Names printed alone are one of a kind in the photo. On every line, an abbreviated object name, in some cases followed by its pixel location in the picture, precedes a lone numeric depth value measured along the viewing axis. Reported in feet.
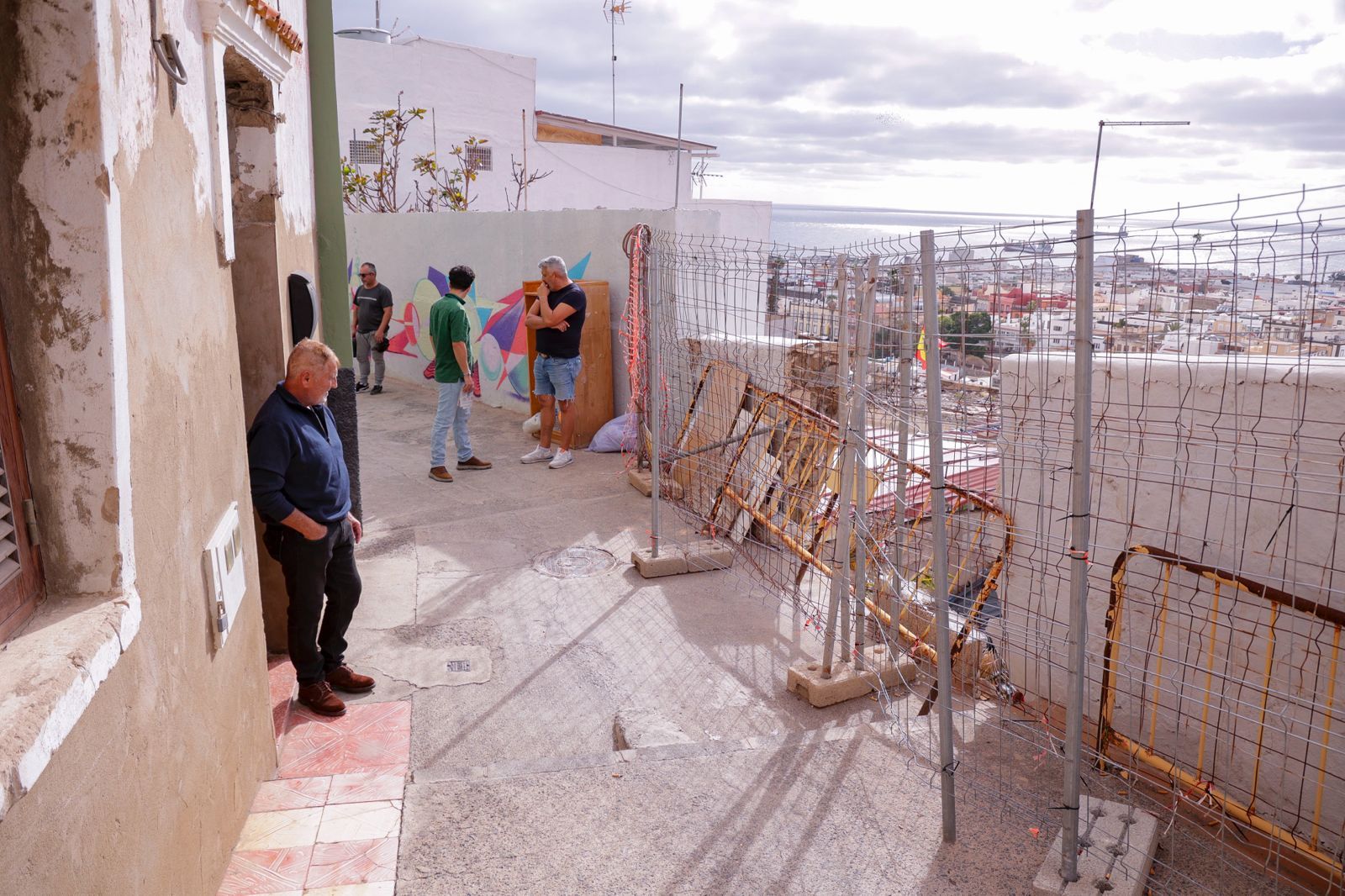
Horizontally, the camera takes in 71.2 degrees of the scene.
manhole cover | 20.82
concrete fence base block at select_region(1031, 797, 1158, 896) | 9.86
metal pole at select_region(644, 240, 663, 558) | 20.27
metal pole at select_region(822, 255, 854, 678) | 14.03
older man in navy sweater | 12.57
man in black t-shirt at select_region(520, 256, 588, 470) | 27.29
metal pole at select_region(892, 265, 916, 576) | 13.25
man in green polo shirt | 26.84
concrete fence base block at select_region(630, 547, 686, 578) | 20.59
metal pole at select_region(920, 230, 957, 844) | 10.68
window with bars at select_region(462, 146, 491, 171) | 82.74
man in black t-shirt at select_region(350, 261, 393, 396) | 40.47
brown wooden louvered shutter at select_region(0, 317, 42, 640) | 6.15
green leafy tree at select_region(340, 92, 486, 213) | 63.57
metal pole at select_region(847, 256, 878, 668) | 13.52
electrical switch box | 9.66
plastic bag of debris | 29.50
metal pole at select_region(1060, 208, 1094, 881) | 9.25
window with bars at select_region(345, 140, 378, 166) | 78.89
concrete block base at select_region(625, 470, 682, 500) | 24.99
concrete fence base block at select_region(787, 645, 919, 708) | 15.03
